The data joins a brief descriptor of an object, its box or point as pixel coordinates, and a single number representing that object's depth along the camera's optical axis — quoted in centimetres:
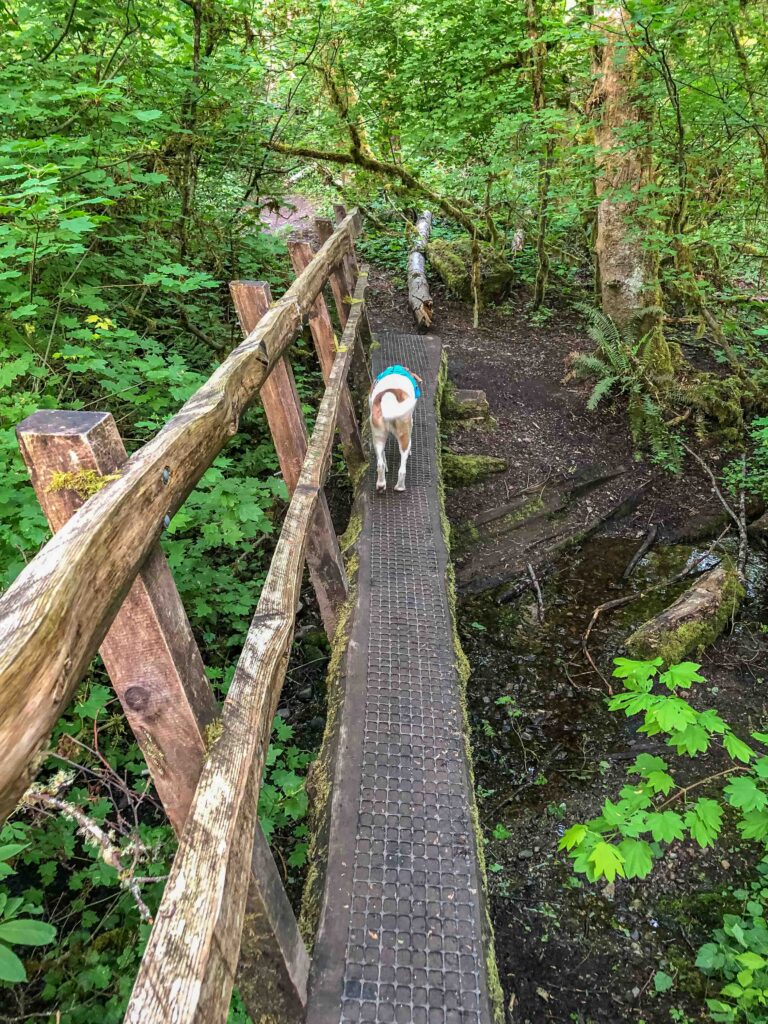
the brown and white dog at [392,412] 461
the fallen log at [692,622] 425
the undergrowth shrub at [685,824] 204
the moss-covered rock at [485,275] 1007
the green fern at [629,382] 663
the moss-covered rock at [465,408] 688
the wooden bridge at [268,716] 97
